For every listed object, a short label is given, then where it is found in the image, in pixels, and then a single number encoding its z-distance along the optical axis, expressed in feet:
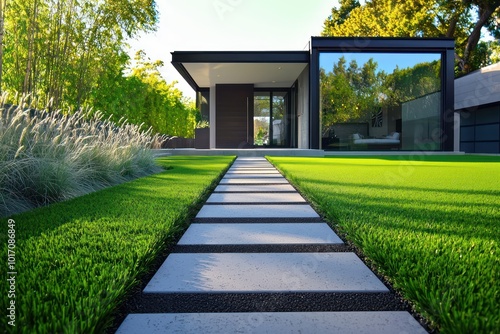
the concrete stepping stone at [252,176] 18.52
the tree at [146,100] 39.22
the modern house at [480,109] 48.47
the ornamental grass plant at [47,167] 9.83
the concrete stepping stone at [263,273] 4.57
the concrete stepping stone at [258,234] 6.70
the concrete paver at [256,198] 11.24
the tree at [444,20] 59.58
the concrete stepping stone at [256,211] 9.02
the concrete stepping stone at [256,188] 13.70
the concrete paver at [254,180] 16.24
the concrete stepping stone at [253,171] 21.30
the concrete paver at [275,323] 3.56
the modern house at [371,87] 42.19
